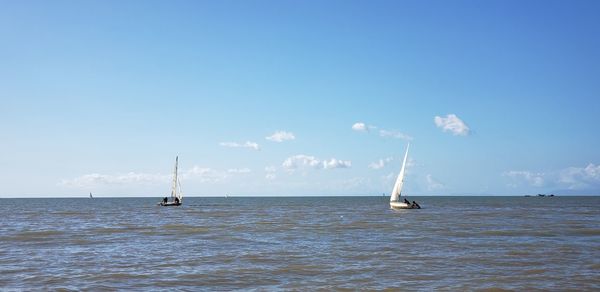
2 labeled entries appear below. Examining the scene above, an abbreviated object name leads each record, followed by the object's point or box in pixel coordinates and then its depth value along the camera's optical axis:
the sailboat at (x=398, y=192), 98.44
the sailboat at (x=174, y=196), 128.12
